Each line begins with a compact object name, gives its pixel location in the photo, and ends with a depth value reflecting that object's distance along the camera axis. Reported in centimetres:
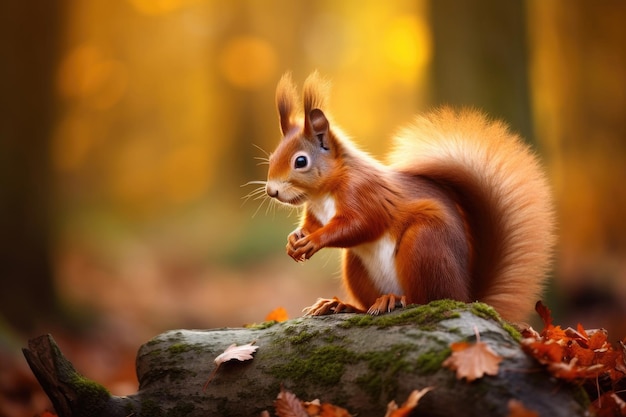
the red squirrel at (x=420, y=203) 338
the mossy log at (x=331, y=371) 328
